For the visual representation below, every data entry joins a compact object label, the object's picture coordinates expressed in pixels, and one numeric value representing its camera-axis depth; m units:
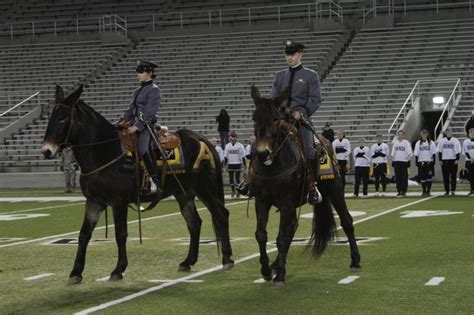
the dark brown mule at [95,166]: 9.50
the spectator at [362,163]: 23.89
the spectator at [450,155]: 23.50
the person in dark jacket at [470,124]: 25.39
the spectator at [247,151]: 26.19
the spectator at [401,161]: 23.27
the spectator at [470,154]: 23.33
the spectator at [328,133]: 14.45
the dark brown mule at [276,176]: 8.91
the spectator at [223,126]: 29.31
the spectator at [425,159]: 23.44
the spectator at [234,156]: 26.03
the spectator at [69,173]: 27.89
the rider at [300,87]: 9.84
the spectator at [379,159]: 24.41
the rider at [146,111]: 10.23
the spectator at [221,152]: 27.13
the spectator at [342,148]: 23.66
